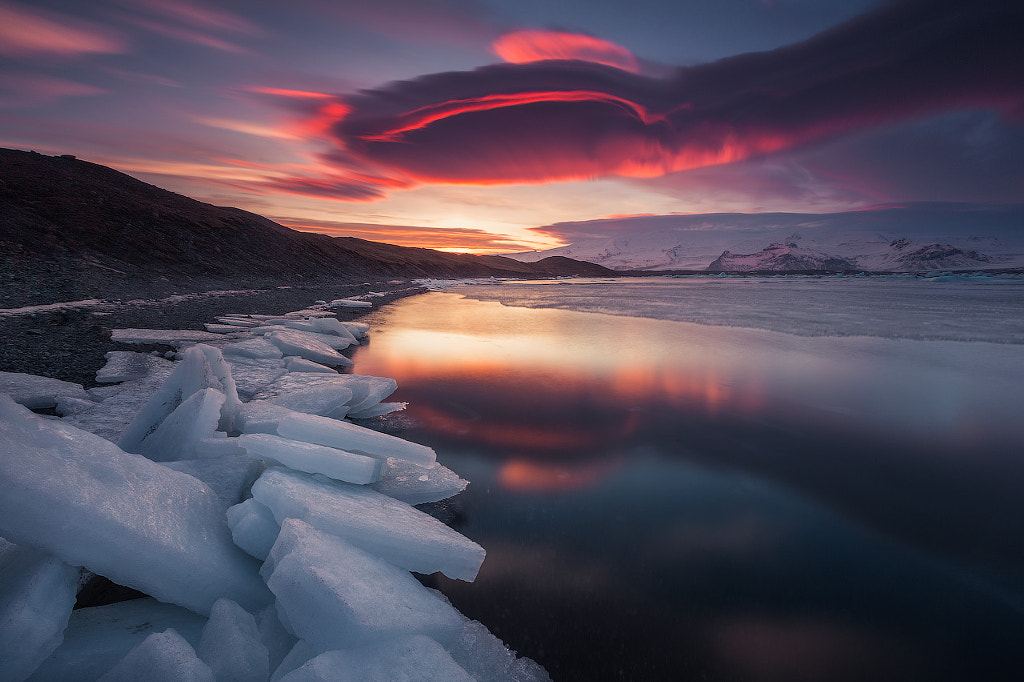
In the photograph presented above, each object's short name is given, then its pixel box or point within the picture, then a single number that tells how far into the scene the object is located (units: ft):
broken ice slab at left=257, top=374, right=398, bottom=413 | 13.71
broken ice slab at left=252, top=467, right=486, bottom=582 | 6.20
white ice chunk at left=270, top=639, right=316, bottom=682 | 4.57
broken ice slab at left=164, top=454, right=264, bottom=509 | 7.06
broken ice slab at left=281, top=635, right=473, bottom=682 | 4.19
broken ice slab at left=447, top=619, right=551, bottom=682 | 5.32
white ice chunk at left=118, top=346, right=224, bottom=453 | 8.23
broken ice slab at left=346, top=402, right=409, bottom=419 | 14.11
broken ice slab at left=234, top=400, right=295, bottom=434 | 8.73
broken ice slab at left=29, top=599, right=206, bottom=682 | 4.41
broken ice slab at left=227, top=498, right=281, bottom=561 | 5.96
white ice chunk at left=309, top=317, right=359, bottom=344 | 27.14
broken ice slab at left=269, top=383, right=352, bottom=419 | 11.86
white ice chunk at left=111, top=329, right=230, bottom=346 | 19.95
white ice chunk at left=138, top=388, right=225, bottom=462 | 7.78
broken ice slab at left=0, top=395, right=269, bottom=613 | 4.68
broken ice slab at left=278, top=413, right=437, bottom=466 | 8.39
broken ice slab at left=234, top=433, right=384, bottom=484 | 7.41
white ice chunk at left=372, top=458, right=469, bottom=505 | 8.77
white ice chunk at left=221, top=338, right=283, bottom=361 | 17.61
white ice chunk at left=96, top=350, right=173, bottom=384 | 13.80
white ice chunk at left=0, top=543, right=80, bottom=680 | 3.98
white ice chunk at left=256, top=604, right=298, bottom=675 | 4.96
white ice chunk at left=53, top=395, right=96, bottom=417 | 10.51
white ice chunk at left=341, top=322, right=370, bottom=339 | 29.53
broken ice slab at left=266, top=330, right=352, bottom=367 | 19.89
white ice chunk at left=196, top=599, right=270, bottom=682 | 4.43
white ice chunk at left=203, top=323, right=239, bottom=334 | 24.59
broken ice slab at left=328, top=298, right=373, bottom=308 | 50.70
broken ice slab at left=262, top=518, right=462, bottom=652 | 4.66
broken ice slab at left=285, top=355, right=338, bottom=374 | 17.28
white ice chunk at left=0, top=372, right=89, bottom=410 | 10.73
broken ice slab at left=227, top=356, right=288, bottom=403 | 13.80
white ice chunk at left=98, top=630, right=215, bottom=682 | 4.00
